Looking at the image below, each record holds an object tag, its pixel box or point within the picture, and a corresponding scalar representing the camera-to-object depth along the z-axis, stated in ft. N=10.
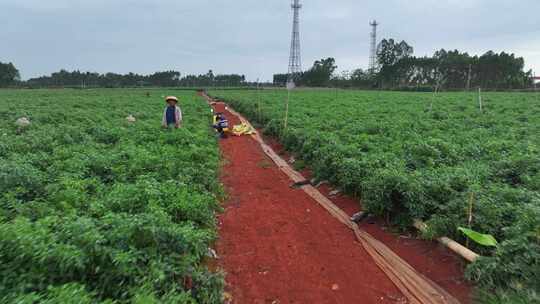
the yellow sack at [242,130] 48.01
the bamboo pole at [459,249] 13.17
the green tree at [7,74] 267.80
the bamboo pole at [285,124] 41.04
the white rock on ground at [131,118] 51.34
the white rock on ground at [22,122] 42.14
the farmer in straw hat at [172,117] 37.47
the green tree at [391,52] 290.44
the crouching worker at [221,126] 45.60
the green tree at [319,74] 300.20
